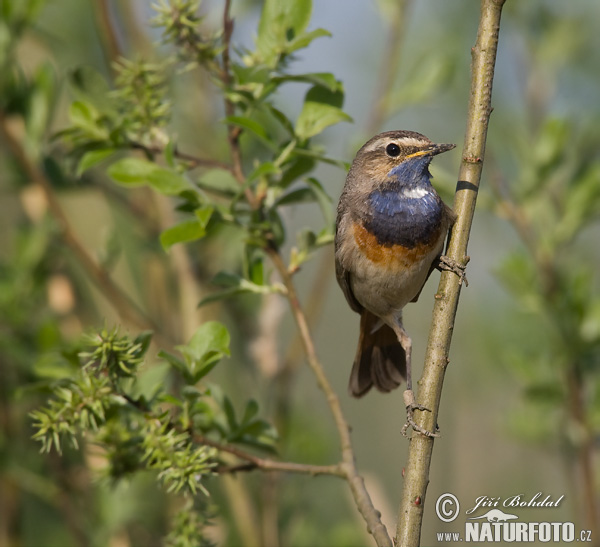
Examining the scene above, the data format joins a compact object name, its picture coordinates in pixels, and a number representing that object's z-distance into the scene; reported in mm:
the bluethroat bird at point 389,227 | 6285
